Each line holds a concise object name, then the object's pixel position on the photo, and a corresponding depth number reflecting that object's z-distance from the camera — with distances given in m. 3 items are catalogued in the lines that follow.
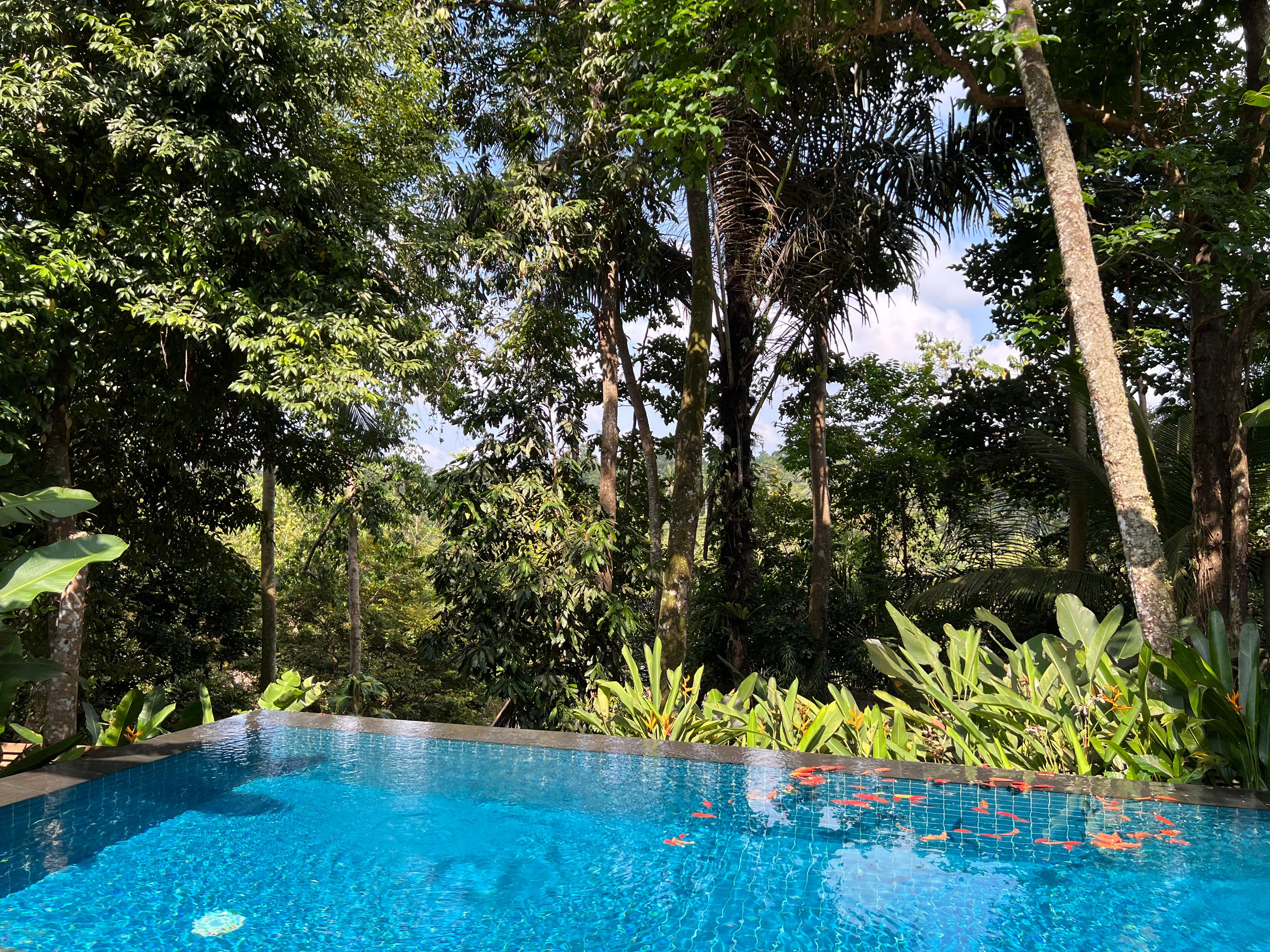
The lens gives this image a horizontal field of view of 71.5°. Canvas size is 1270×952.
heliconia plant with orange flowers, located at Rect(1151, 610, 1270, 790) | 3.48
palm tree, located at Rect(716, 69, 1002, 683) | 7.46
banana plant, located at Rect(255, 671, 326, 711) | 5.30
